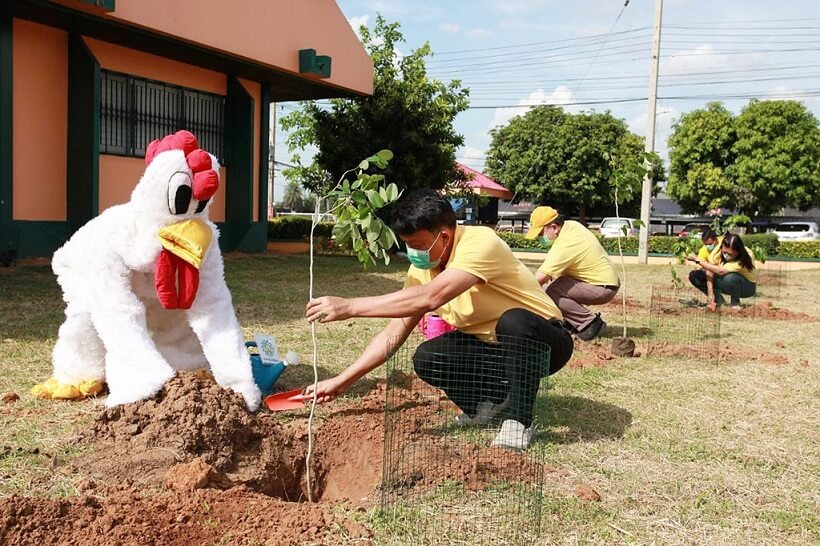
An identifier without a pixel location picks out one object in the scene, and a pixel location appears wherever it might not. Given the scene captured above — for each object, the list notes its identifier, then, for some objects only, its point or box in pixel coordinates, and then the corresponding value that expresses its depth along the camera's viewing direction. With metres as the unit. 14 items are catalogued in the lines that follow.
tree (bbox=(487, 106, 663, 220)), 34.16
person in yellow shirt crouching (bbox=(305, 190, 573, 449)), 3.24
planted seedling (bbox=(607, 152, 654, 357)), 7.33
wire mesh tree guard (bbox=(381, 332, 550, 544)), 2.70
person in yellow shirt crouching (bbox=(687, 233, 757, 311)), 9.45
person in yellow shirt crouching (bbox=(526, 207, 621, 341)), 6.57
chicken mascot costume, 3.61
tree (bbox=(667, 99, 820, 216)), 29.70
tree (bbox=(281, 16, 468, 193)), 15.72
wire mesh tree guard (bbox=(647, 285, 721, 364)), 6.38
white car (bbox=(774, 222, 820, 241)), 30.64
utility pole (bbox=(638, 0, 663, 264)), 18.53
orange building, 9.66
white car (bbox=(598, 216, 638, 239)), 32.47
